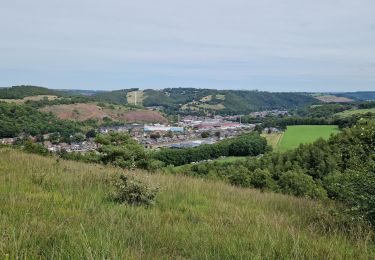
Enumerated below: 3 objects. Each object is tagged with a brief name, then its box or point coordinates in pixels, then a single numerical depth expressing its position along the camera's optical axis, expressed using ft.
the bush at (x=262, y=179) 115.14
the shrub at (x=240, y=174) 117.43
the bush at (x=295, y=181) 112.68
